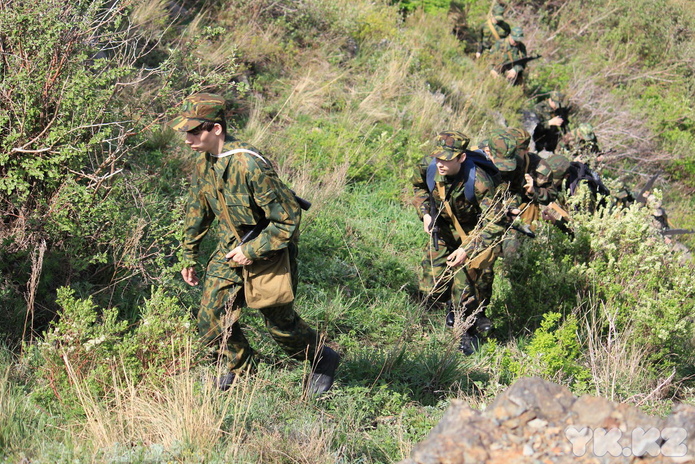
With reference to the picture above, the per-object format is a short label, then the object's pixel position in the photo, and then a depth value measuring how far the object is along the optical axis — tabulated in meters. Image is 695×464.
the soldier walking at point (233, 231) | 6.89
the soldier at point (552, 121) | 19.83
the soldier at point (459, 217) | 9.27
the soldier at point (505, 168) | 10.66
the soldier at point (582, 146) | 18.47
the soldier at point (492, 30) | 24.56
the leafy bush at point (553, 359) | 8.65
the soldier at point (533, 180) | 13.37
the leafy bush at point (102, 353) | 6.73
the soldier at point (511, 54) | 23.81
